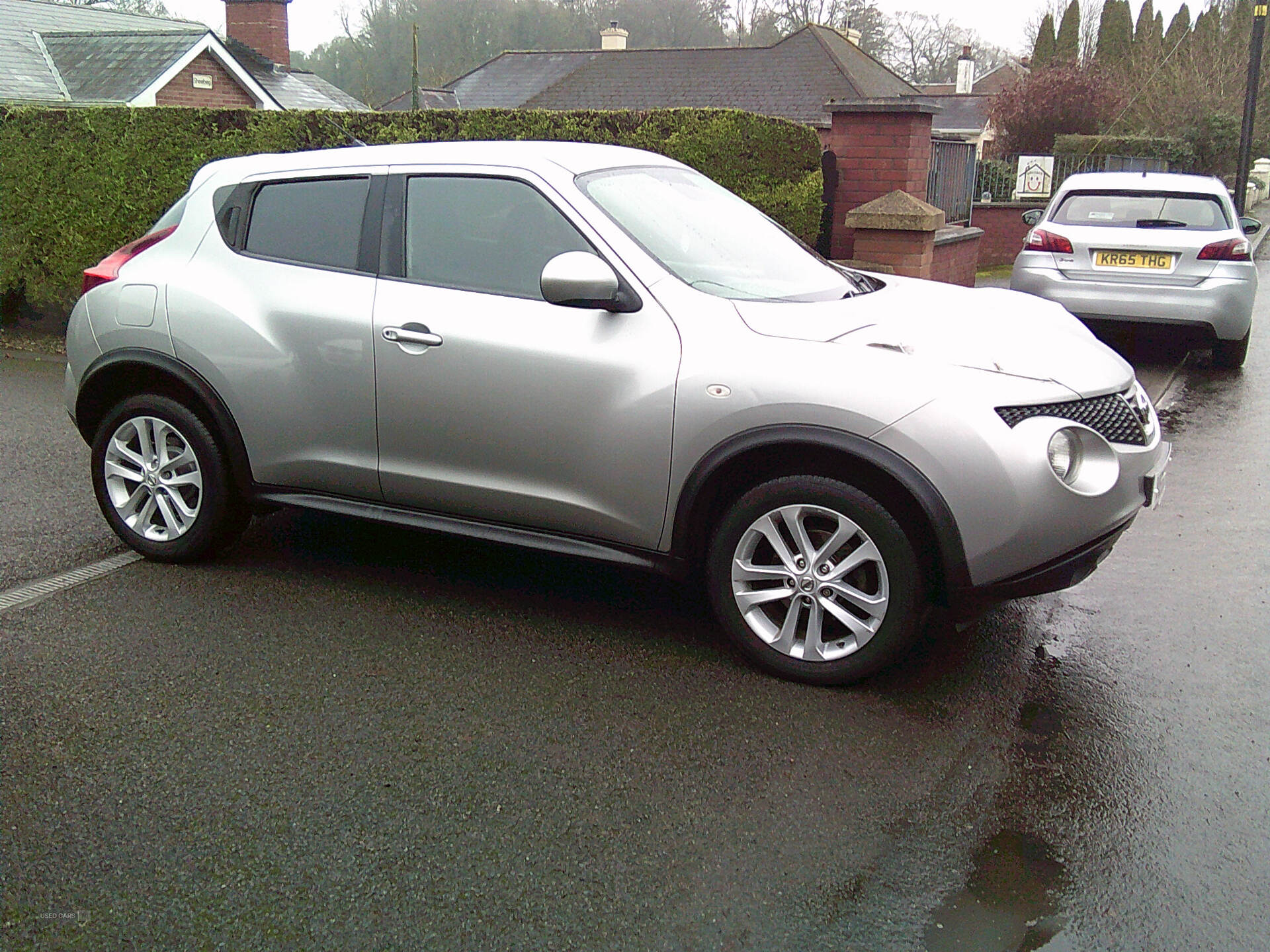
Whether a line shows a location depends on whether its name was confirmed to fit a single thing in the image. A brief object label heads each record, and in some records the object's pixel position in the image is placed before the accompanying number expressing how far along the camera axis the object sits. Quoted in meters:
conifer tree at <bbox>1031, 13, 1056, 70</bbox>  64.62
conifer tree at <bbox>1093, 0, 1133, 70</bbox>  56.91
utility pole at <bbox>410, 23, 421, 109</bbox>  29.28
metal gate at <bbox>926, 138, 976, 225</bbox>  13.64
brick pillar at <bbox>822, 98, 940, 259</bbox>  10.84
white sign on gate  23.17
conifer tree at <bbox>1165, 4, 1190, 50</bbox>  45.94
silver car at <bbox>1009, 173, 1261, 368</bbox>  9.76
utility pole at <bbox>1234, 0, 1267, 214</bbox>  23.55
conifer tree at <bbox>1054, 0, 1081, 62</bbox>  63.38
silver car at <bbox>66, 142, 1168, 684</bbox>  3.89
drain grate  4.92
